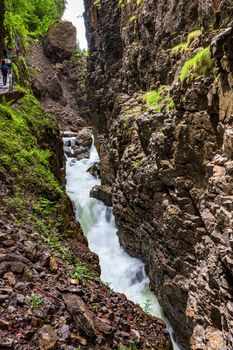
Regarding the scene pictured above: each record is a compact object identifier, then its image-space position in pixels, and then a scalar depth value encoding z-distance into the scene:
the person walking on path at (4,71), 15.76
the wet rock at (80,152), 33.53
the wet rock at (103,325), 5.57
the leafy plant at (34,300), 5.09
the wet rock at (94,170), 31.25
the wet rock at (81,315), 5.25
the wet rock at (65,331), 4.86
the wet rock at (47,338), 4.48
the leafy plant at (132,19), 21.97
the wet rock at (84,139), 34.94
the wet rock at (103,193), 24.81
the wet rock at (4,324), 4.48
